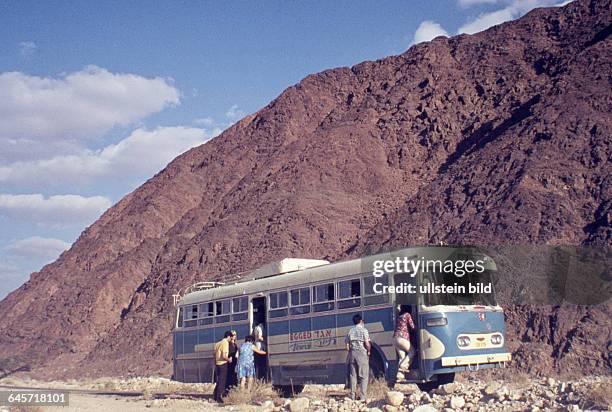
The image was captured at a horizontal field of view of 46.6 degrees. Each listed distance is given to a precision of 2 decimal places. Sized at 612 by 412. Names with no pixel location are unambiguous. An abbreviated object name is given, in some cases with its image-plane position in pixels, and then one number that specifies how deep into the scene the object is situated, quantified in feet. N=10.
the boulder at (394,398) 42.45
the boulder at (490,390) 44.96
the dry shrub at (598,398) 36.40
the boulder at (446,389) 47.50
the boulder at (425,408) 37.88
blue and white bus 46.60
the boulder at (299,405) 44.03
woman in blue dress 52.31
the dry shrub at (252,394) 50.83
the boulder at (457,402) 40.13
